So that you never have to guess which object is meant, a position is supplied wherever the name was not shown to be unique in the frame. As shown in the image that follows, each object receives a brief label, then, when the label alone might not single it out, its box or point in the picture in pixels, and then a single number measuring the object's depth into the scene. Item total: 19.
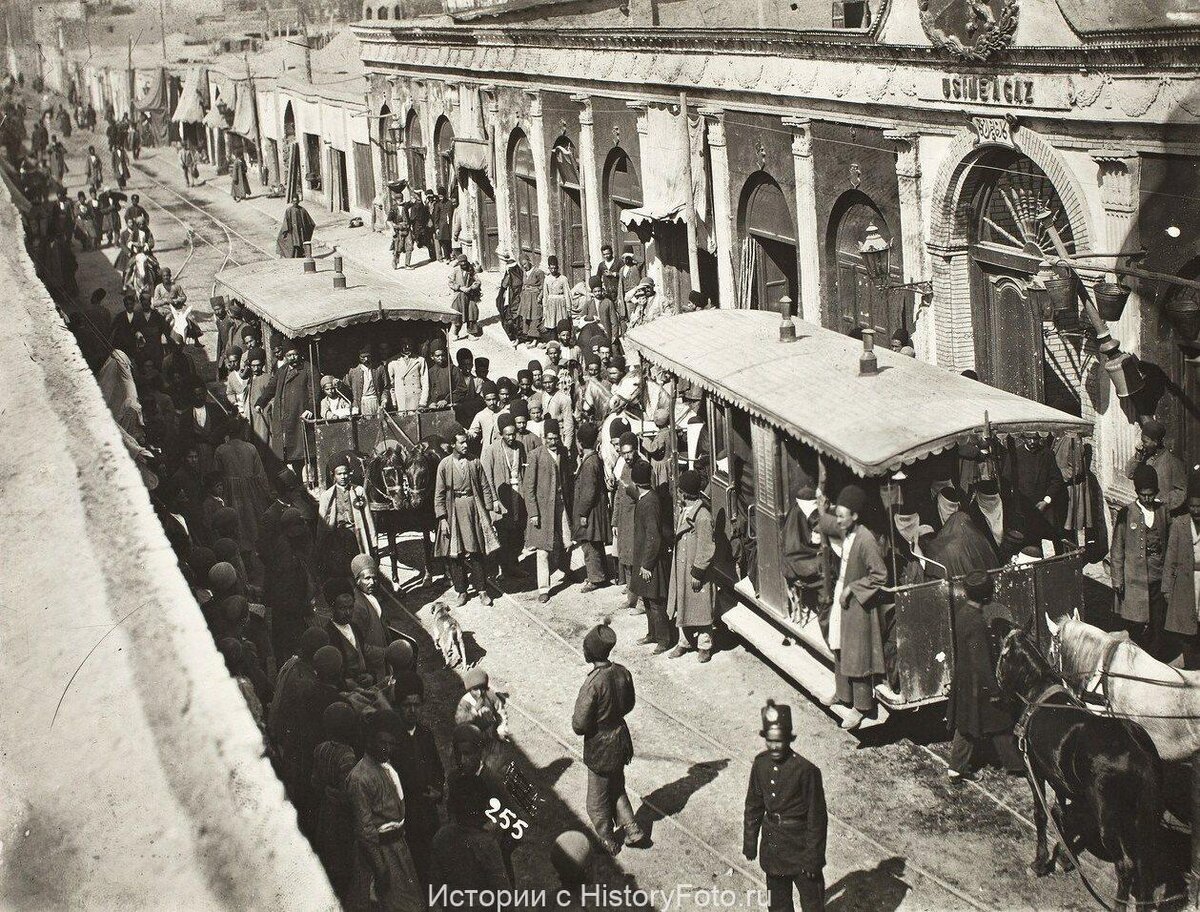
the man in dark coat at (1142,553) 11.73
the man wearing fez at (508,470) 14.49
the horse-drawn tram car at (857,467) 10.38
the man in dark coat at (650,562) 12.47
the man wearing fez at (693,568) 12.06
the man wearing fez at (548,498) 14.28
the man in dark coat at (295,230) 29.28
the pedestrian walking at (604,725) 9.38
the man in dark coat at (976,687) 10.02
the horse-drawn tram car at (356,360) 15.04
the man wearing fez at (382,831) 7.99
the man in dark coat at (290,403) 17.02
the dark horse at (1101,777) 8.24
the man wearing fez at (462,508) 14.05
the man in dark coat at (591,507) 13.99
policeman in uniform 8.13
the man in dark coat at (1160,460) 12.09
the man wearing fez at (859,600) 10.38
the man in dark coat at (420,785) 8.79
